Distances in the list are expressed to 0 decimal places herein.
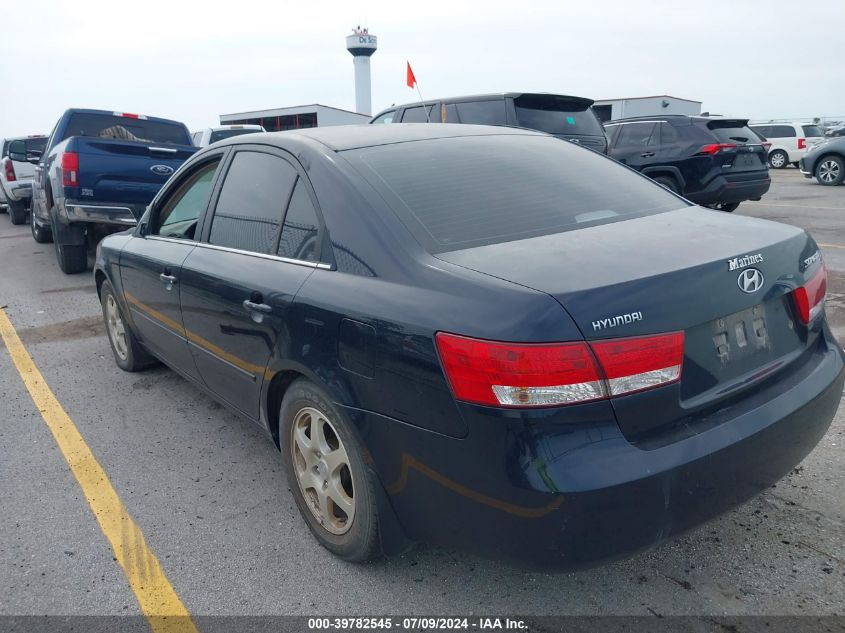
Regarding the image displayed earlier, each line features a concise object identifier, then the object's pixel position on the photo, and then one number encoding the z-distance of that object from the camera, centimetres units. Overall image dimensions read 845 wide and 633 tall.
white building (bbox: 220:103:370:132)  3278
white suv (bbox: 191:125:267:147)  1371
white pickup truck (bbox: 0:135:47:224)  1411
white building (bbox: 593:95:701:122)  3153
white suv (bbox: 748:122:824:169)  2722
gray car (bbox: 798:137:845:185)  1759
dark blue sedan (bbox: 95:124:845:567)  199
